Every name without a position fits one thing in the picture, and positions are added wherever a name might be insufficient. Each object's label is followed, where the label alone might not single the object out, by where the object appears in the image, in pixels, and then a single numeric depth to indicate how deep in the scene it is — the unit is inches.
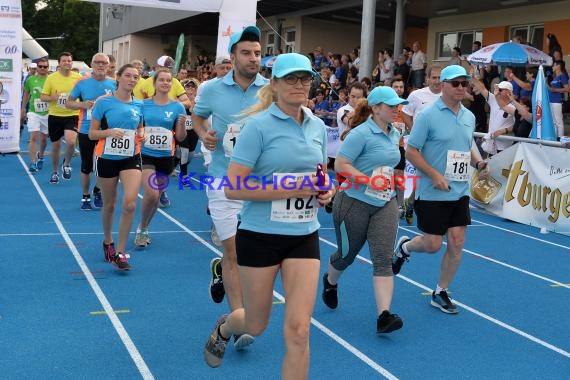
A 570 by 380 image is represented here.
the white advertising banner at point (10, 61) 575.5
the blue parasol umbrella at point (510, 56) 616.1
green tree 2997.0
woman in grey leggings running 219.3
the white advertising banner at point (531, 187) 418.9
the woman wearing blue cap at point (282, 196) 151.6
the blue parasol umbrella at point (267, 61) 972.2
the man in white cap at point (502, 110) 509.4
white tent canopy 478.6
